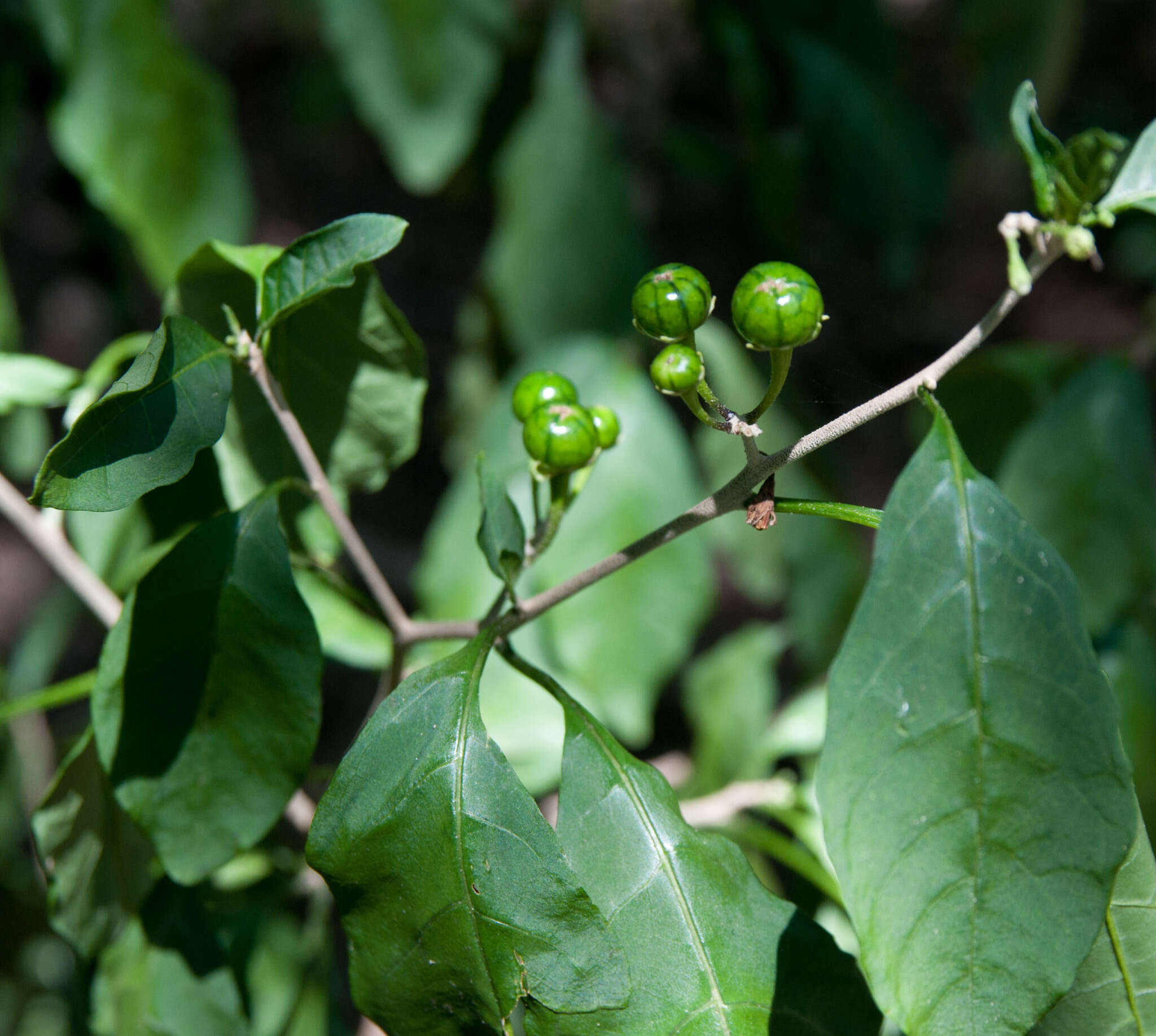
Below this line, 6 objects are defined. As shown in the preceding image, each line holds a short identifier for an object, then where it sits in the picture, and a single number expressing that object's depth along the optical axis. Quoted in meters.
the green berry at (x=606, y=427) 0.42
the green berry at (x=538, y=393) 0.41
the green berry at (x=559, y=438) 0.40
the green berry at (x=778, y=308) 0.38
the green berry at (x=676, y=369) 0.39
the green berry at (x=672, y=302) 0.39
